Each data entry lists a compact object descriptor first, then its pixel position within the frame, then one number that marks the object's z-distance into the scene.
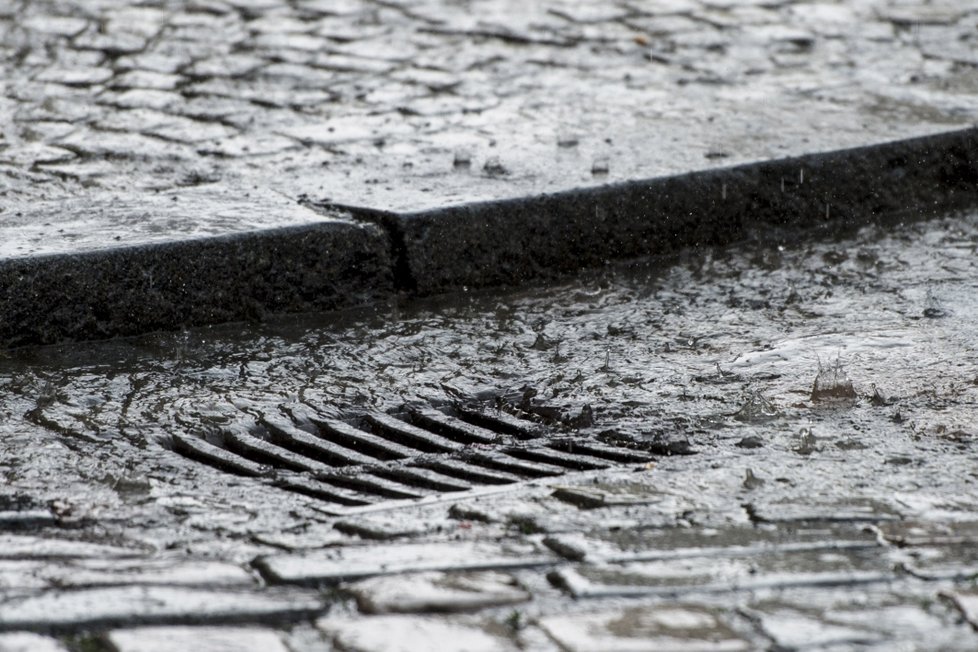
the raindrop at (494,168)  8.94
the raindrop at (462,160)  9.13
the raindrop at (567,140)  9.58
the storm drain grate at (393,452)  5.77
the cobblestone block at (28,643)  3.91
